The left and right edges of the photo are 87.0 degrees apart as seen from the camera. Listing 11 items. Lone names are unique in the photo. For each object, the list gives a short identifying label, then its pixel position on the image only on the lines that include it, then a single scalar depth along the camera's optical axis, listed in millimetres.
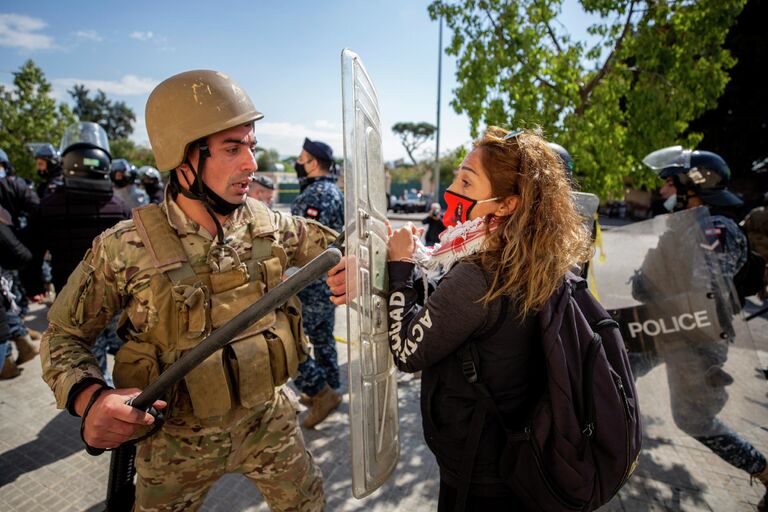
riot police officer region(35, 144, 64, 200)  5723
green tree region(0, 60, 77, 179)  15719
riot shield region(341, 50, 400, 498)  1148
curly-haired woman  1274
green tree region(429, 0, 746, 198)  3793
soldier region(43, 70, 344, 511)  1497
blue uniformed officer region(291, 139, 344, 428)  3332
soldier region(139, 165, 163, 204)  7992
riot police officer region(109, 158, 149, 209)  6883
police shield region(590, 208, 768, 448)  2393
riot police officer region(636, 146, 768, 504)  2420
